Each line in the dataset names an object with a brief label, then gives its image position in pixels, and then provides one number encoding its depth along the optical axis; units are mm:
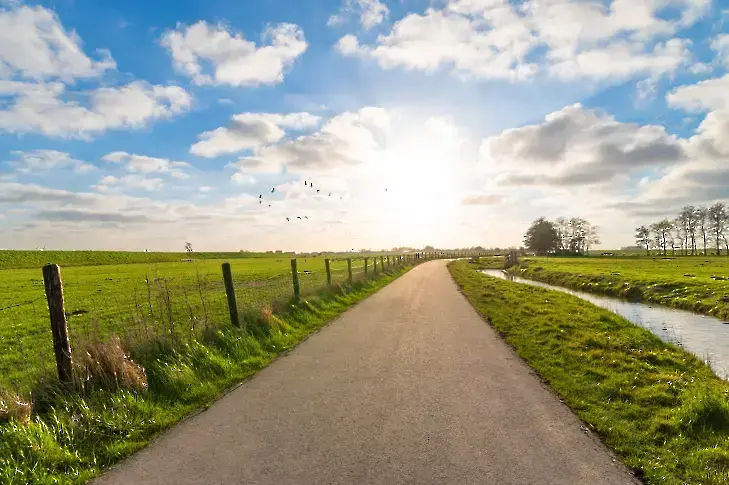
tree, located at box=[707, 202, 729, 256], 81875
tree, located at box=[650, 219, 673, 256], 104875
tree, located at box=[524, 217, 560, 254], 110062
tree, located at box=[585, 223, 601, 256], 121750
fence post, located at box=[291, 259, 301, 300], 15273
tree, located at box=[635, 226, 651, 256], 113500
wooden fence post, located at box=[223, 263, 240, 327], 10585
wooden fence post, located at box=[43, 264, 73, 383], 6117
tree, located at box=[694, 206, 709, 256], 86500
